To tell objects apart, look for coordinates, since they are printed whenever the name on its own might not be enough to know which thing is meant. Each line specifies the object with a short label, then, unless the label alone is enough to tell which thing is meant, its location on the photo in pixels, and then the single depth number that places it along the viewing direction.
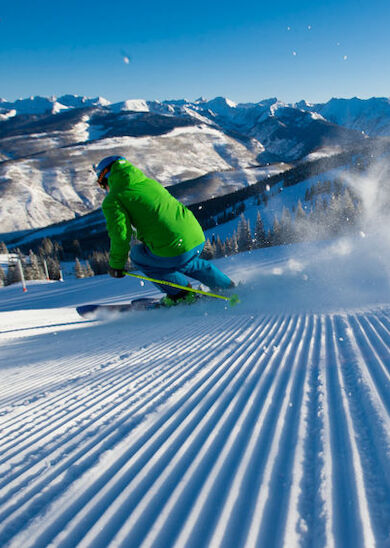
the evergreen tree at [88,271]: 54.52
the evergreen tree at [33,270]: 50.31
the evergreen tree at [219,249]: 52.53
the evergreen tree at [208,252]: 45.41
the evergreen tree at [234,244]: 53.15
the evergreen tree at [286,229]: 50.72
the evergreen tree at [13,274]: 50.88
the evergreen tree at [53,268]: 63.47
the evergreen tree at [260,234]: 51.69
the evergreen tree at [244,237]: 53.00
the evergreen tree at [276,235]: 50.78
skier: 4.71
